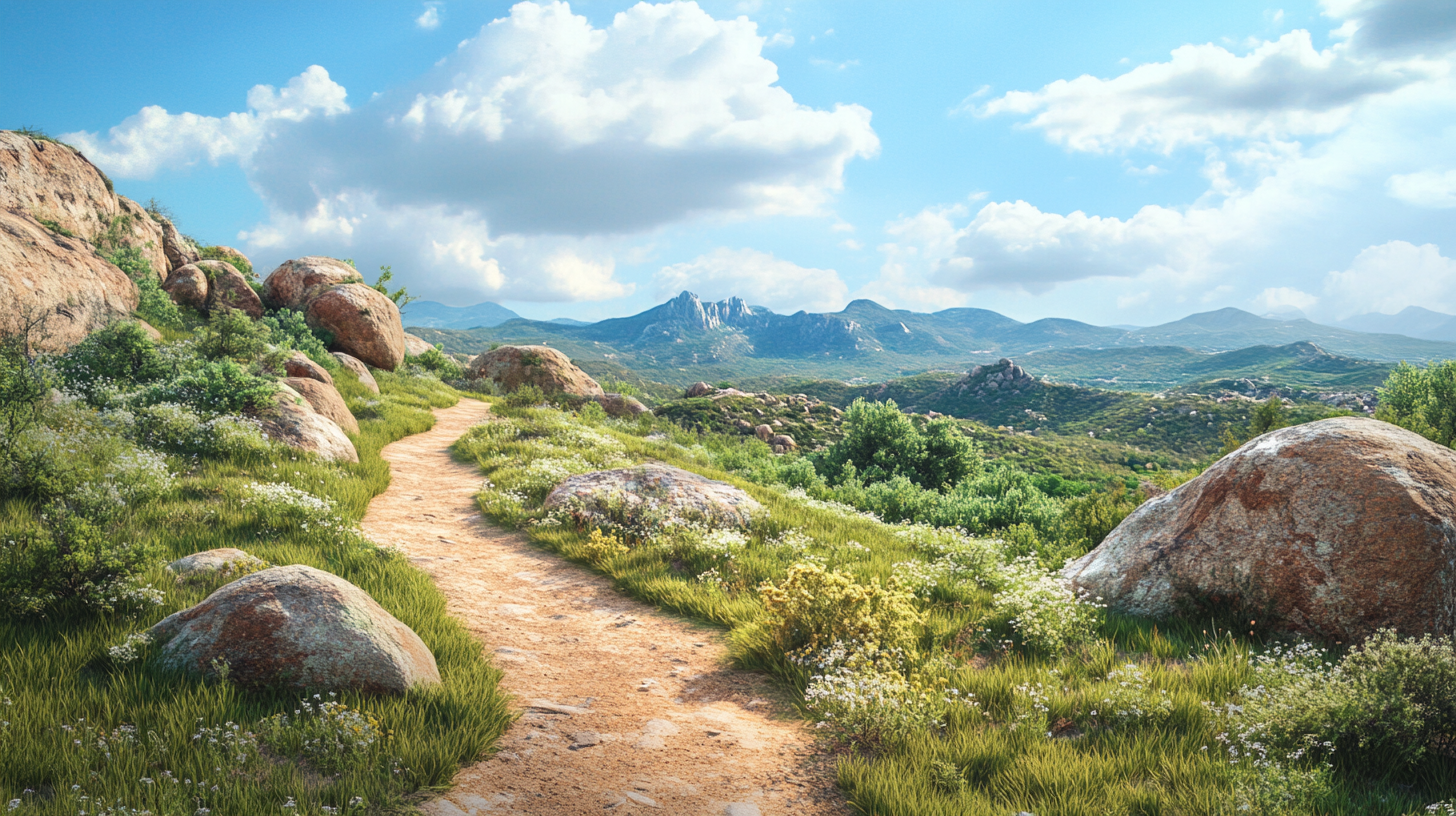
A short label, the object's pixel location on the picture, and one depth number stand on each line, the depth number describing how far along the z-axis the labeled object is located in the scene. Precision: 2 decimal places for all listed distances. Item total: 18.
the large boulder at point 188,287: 20.88
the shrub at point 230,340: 14.77
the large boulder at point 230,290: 22.48
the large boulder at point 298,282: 24.78
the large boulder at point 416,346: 32.38
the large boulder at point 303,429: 11.20
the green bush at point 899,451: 21.52
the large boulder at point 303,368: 15.59
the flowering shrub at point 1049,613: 5.77
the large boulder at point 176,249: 23.42
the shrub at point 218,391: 11.18
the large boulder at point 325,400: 13.66
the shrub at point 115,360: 11.98
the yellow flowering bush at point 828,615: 5.61
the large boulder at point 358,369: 20.34
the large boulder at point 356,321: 23.73
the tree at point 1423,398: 15.96
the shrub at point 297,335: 19.83
